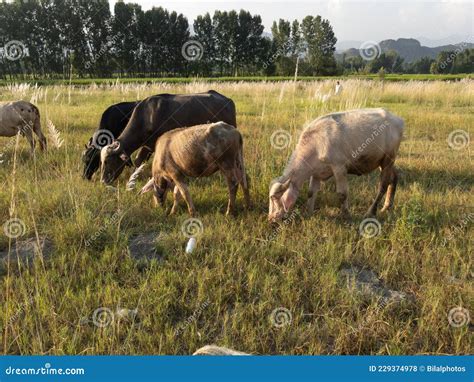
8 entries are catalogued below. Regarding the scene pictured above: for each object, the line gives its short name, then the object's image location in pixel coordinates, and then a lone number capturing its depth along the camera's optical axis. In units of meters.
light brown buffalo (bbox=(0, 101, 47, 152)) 8.52
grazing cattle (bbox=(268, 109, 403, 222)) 5.10
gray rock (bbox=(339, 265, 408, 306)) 3.56
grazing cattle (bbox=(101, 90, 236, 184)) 7.33
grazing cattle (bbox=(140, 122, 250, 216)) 5.21
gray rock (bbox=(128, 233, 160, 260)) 4.45
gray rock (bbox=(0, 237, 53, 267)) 4.29
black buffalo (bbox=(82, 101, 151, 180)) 7.38
